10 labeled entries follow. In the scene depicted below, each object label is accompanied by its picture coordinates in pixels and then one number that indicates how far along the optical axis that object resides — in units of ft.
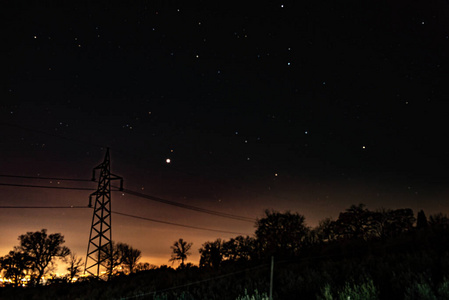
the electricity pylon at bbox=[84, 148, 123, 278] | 86.62
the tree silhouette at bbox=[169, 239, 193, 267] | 289.33
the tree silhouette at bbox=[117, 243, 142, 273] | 285.43
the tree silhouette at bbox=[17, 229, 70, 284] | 199.41
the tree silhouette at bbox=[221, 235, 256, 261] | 240.69
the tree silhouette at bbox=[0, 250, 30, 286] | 197.98
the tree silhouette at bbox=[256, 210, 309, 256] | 178.19
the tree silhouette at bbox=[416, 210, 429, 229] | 165.08
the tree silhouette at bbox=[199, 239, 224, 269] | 256.52
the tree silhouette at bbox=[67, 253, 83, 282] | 155.55
